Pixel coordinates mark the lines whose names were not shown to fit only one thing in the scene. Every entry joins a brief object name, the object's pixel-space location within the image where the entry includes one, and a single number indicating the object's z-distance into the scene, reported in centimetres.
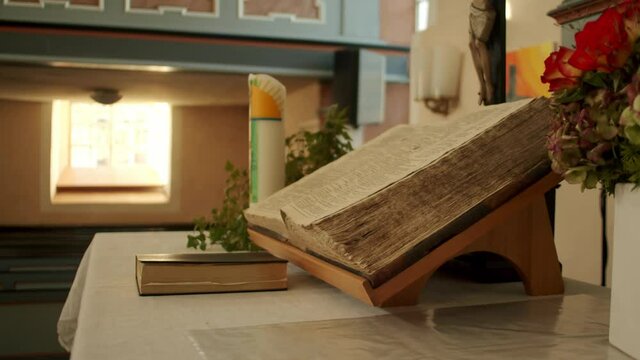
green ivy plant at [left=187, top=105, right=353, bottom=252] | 140
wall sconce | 376
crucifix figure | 118
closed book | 99
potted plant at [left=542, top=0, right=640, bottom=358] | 67
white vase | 70
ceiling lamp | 641
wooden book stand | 82
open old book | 80
